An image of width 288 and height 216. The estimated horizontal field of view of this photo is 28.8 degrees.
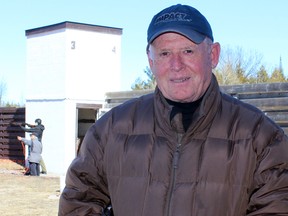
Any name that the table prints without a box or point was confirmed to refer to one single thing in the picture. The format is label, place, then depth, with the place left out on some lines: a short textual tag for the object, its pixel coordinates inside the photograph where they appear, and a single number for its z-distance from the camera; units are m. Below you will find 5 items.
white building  16.59
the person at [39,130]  17.03
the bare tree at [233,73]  36.30
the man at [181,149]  2.18
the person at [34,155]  16.23
